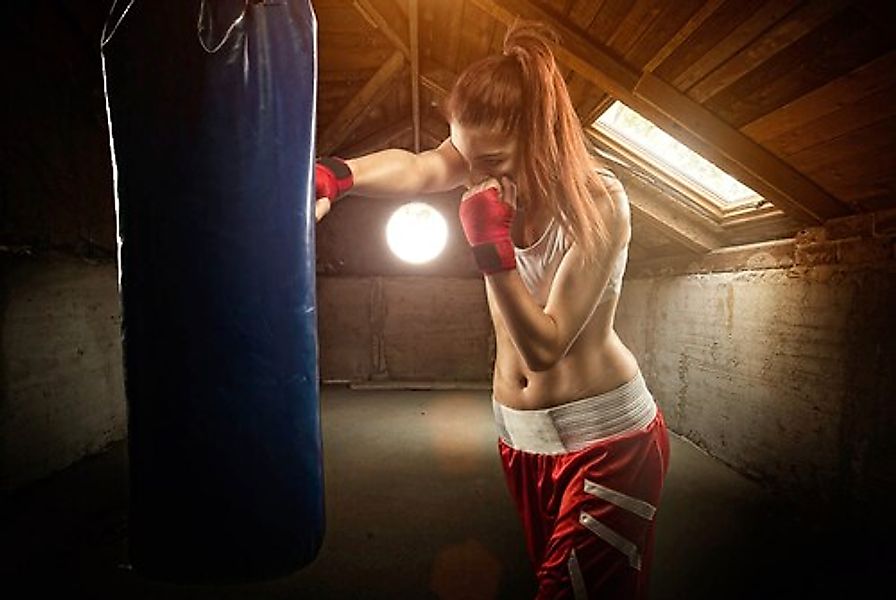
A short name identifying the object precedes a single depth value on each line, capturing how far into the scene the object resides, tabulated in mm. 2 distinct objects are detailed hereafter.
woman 1431
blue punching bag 1094
